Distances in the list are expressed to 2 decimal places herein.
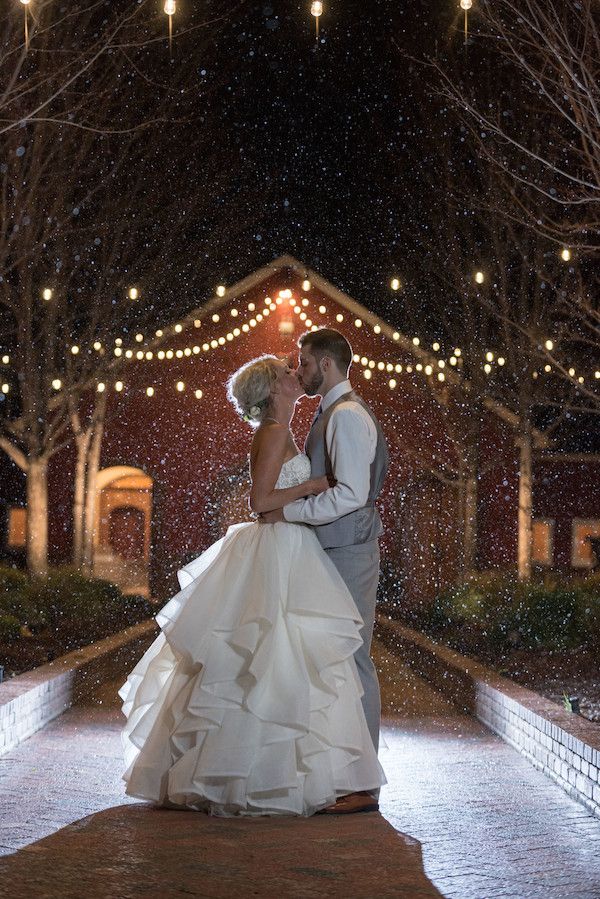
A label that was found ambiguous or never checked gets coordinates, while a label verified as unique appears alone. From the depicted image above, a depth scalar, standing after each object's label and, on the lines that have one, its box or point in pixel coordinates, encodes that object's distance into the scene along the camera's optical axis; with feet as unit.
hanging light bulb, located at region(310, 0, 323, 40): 41.83
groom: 20.68
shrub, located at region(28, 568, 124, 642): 52.75
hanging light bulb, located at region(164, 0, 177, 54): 40.16
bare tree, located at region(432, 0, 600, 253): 35.14
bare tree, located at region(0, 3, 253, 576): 55.83
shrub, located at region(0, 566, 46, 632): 50.72
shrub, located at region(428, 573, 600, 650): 47.11
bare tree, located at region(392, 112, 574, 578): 69.21
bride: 19.26
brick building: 92.38
